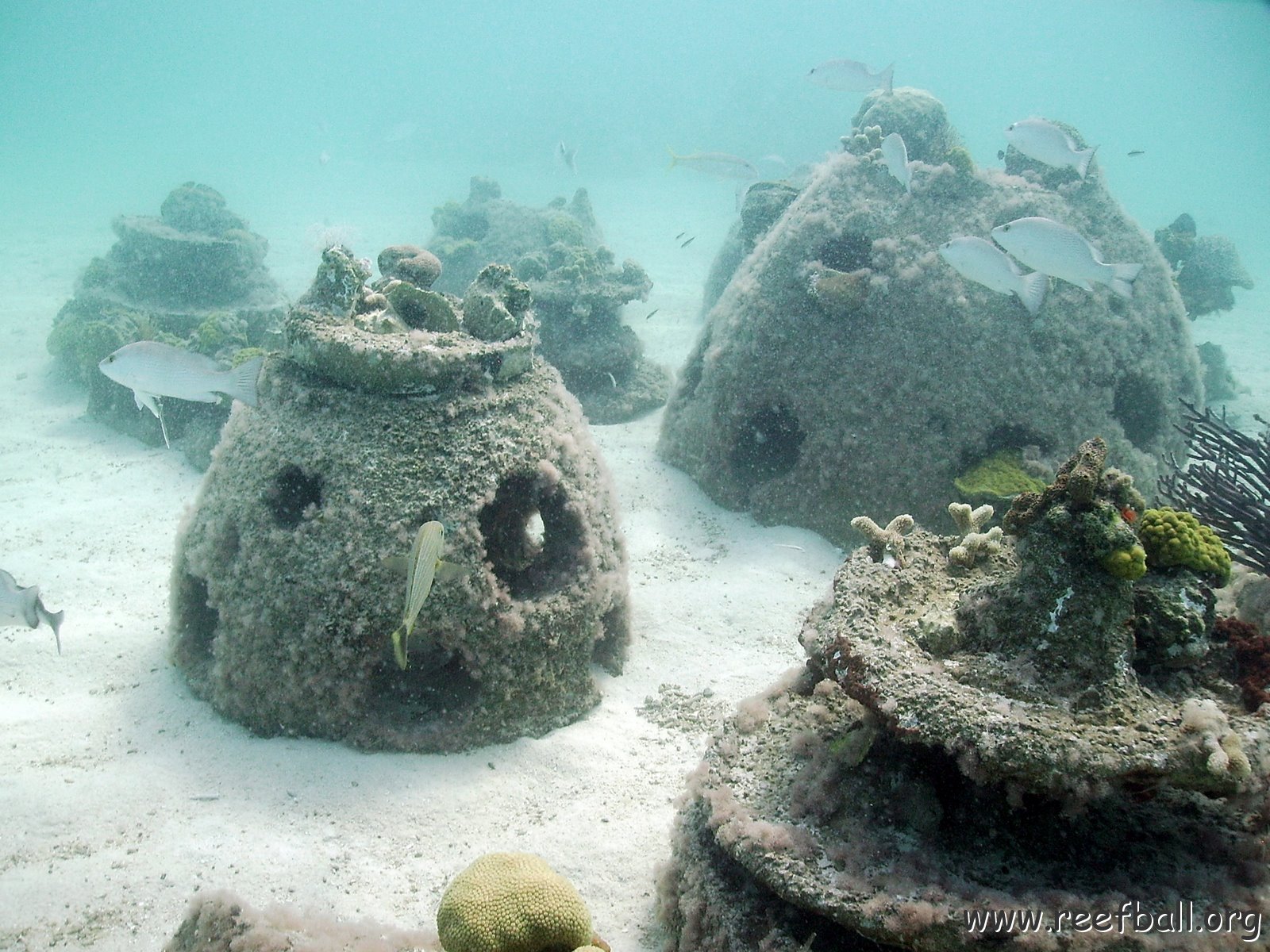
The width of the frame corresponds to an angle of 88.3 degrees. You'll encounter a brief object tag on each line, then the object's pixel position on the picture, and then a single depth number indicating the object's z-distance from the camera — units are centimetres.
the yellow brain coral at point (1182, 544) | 257
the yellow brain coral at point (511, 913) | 216
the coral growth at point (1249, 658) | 232
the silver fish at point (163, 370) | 525
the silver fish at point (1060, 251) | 510
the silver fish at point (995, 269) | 536
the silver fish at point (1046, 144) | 670
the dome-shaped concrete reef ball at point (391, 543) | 373
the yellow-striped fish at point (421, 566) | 282
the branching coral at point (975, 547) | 309
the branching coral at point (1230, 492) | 353
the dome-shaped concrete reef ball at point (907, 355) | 658
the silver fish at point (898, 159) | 727
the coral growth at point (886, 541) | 314
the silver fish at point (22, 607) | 396
